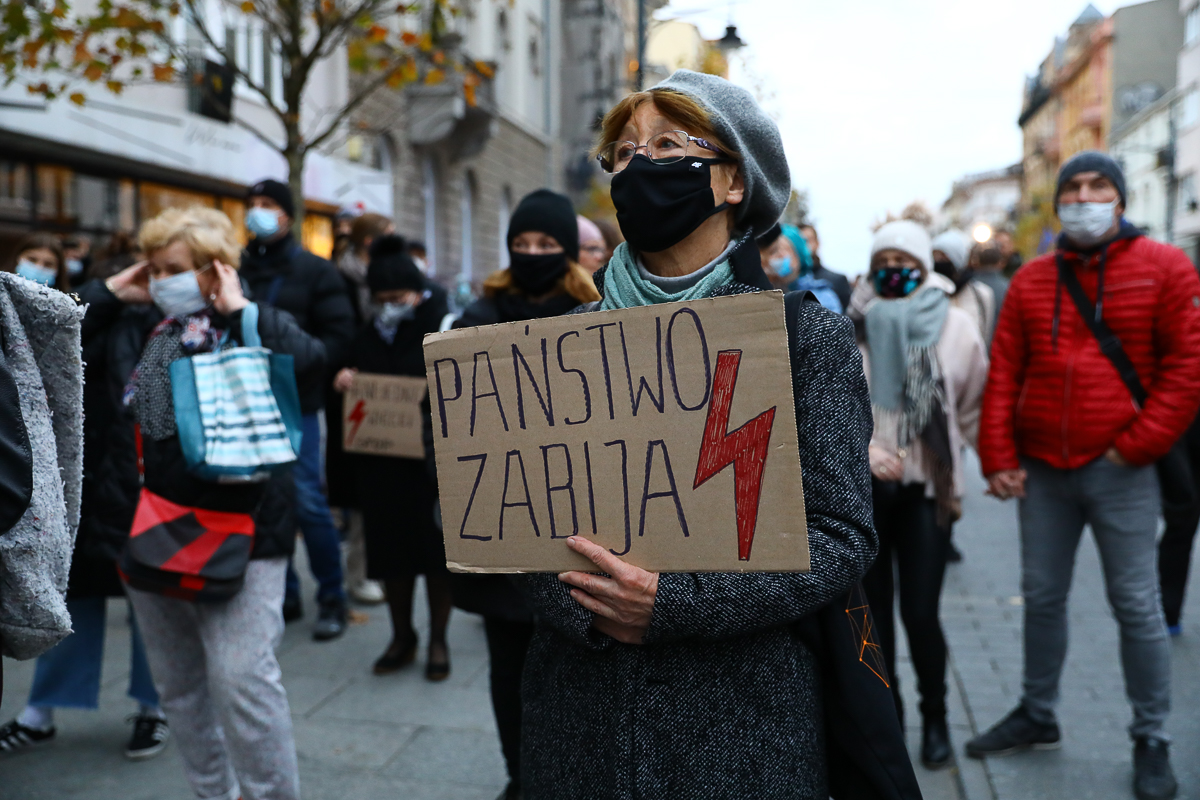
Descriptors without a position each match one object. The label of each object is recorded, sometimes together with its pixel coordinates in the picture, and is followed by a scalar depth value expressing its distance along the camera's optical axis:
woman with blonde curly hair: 3.14
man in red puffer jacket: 3.76
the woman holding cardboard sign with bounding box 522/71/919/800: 1.79
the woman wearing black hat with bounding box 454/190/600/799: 3.61
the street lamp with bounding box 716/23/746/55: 12.80
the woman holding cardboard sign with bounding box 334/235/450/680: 5.18
